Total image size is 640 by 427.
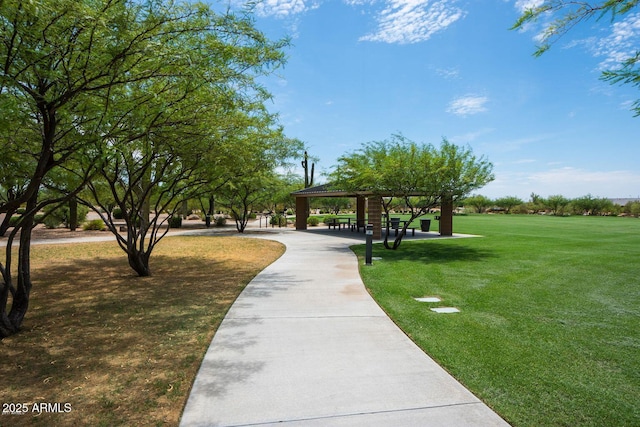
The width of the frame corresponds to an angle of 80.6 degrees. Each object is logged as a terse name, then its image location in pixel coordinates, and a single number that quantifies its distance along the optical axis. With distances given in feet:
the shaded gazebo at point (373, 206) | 63.22
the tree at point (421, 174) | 43.91
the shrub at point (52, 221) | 79.04
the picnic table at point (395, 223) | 54.56
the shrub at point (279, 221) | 102.37
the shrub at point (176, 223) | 90.37
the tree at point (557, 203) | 177.27
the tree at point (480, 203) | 209.97
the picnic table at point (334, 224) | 85.68
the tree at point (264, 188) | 75.92
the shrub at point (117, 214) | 102.75
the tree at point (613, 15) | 10.27
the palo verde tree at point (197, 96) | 14.69
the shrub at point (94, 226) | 80.23
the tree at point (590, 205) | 165.27
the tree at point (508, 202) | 202.09
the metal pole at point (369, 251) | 36.17
